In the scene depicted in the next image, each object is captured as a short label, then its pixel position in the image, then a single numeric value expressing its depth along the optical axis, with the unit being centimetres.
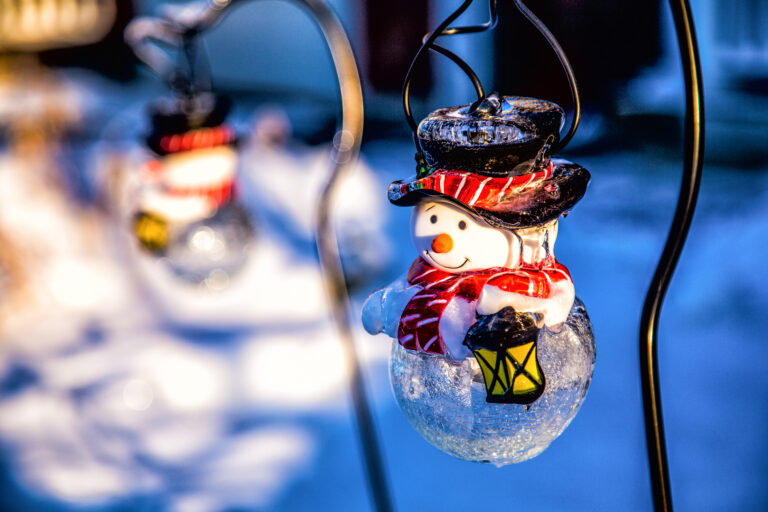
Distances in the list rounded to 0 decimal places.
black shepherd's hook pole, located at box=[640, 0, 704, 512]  49
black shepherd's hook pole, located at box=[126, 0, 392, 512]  89
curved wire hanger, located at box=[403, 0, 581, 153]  55
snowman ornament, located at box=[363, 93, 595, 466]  53
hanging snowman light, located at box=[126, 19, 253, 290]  101
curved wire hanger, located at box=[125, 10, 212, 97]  103
